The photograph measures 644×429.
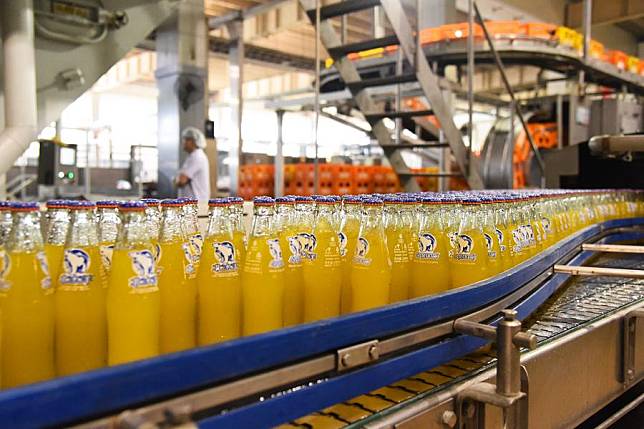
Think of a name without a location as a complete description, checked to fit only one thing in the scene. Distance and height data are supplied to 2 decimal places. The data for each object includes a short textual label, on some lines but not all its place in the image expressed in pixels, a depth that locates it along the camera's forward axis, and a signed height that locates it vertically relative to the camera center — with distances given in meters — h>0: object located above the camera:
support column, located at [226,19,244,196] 6.31 +1.15
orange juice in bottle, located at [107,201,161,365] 0.88 -0.16
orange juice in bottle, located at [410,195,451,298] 1.29 -0.16
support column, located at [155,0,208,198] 5.40 +1.05
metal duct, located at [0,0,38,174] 2.81 +0.54
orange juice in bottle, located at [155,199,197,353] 0.99 -0.17
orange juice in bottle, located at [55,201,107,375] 0.88 -0.18
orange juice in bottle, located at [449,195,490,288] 1.31 -0.14
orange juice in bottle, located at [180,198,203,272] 1.06 -0.08
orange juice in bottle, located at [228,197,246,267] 1.12 -0.07
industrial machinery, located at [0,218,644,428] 0.60 -0.27
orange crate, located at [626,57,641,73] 7.03 +1.60
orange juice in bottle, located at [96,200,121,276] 0.97 -0.07
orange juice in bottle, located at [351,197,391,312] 1.17 -0.16
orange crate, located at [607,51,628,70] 6.70 +1.58
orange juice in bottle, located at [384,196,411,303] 1.28 -0.13
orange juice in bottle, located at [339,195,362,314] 1.22 -0.10
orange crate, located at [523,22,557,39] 5.84 +1.64
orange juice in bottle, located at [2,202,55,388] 0.83 -0.18
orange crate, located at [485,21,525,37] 5.85 +1.67
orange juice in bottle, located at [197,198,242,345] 1.03 -0.18
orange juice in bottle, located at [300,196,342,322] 1.16 -0.17
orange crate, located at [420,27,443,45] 5.62 +1.54
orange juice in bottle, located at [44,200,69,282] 0.93 -0.07
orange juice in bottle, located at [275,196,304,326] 1.14 -0.17
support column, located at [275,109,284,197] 6.23 +0.21
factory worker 5.00 +0.17
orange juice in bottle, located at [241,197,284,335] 1.05 -0.18
